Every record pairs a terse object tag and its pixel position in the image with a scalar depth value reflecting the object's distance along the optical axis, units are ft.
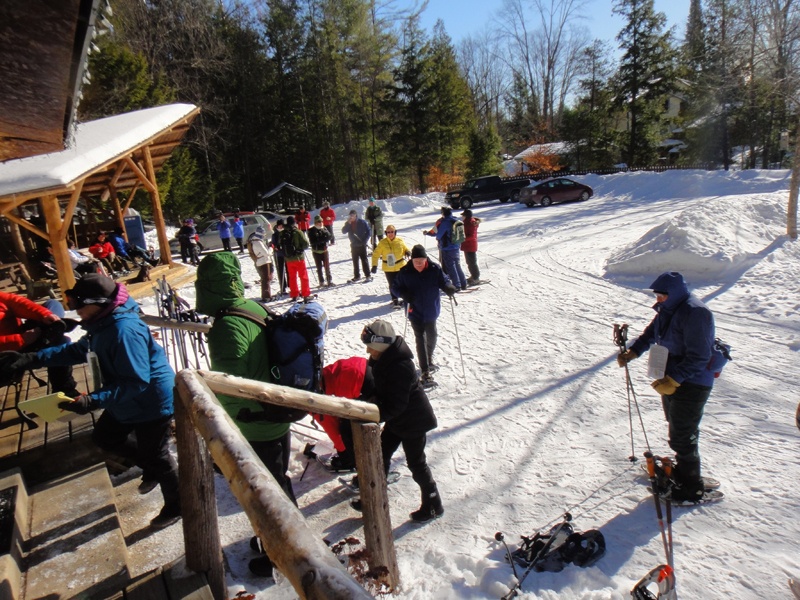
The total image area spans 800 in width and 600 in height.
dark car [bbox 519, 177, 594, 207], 78.43
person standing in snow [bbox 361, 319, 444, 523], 11.76
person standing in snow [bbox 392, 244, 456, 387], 20.36
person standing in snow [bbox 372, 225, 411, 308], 31.30
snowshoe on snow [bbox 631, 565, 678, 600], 8.50
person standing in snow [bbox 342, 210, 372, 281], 38.17
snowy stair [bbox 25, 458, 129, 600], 9.09
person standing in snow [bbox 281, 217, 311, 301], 33.81
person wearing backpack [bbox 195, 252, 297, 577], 9.94
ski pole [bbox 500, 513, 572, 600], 10.40
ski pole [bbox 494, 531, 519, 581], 11.55
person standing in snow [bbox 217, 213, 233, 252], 58.44
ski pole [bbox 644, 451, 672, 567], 11.38
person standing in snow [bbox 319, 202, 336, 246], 52.32
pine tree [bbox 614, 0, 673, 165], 100.83
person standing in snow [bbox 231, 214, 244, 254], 59.98
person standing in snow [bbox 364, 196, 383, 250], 48.62
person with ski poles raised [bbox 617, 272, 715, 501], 12.24
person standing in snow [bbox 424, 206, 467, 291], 32.68
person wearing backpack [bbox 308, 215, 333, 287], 37.27
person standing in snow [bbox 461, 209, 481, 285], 35.45
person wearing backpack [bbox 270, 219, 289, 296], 36.11
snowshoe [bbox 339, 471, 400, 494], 13.98
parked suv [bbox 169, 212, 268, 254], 66.90
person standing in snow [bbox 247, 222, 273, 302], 34.81
